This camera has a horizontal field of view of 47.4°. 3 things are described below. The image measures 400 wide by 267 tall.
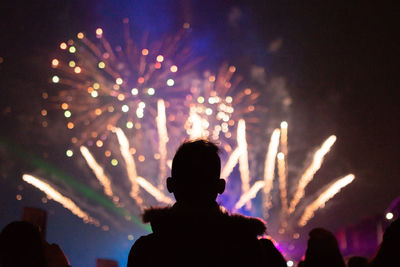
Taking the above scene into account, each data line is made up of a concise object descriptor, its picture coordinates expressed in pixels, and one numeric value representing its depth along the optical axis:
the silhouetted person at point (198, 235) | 2.76
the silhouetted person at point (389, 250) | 2.90
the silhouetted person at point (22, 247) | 3.62
